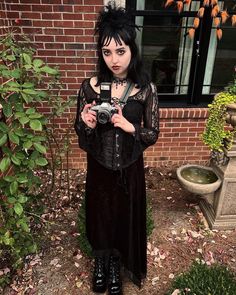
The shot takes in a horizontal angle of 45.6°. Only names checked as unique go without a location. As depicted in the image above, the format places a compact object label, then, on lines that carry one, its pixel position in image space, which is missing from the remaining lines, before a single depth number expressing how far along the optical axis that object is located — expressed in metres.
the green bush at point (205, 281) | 2.00
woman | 1.65
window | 3.49
